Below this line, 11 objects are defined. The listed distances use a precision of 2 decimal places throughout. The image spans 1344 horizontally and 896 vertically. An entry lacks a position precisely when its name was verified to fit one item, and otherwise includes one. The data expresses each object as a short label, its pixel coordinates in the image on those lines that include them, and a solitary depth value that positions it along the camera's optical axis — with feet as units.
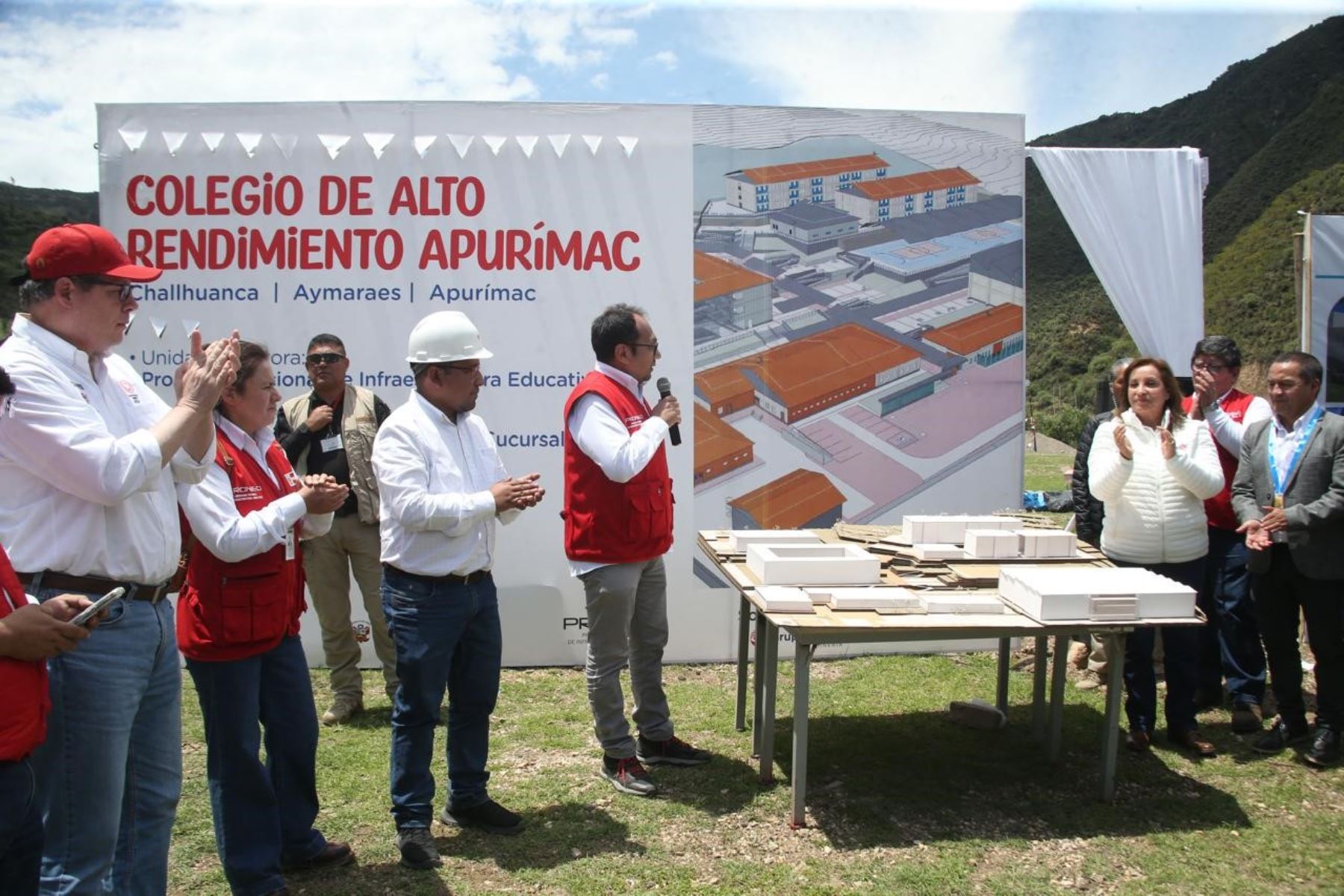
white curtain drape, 18.94
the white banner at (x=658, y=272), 18.69
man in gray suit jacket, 13.69
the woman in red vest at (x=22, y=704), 5.95
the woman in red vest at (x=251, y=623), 9.35
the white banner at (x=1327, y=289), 19.11
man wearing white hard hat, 10.73
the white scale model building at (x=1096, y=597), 11.60
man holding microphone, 12.57
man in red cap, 6.96
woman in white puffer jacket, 14.06
